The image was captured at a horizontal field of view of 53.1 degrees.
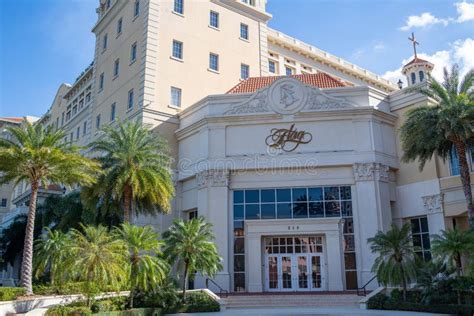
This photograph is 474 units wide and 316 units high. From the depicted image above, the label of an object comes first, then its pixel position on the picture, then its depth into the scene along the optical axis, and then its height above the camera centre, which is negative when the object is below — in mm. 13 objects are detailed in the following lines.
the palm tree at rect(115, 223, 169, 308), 22391 +264
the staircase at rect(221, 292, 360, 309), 26938 -2037
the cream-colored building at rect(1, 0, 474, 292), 31062 +6099
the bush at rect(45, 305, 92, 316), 20053 -1855
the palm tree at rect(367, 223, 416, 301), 24219 +282
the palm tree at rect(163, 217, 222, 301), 24891 +852
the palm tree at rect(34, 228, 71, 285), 21422 +701
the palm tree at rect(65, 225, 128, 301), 20047 +211
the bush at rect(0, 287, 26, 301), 21141 -1145
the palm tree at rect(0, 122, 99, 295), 23500 +5220
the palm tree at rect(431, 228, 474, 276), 22500 +784
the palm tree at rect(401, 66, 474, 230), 25953 +7561
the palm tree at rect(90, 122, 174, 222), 27703 +5525
